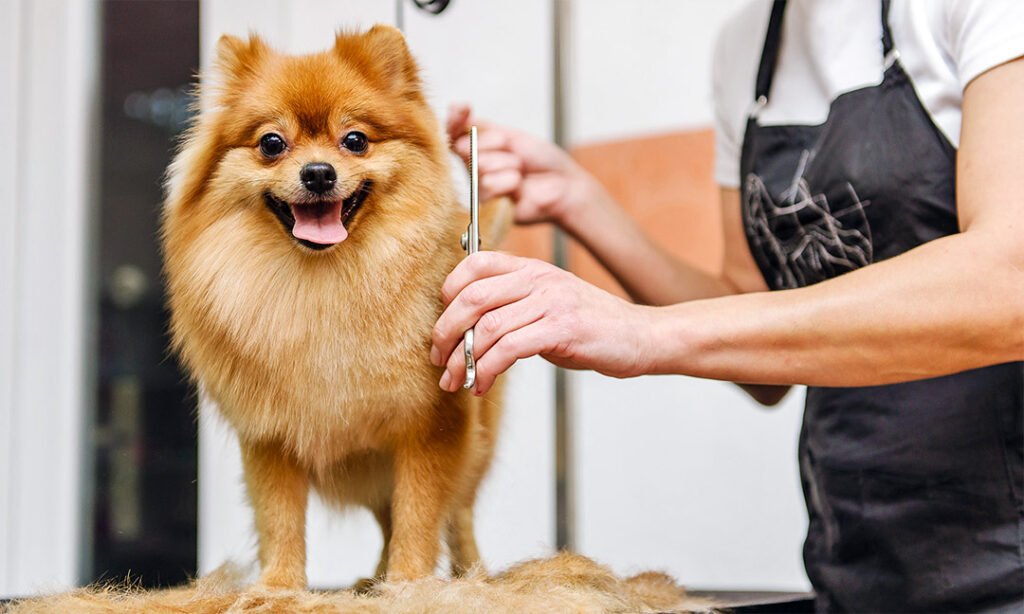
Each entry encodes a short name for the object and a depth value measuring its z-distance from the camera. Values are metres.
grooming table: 1.24
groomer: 0.99
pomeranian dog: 0.98
